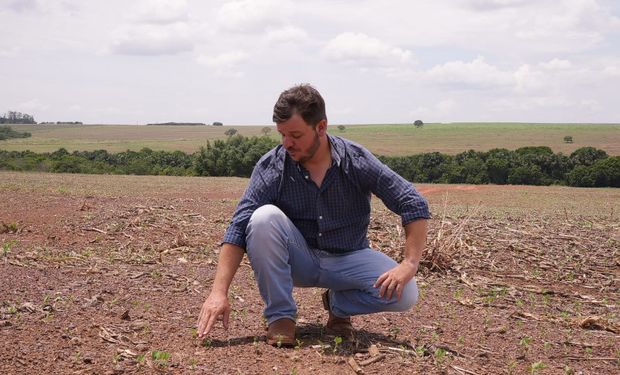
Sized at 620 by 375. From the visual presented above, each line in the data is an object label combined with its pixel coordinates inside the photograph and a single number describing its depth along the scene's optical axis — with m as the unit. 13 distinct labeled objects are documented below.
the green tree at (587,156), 37.35
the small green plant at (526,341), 4.26
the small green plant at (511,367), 3.74
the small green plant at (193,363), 3.46
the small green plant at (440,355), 3.69
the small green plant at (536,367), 3.72
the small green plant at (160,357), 3.51
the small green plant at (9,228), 8.18
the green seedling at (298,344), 3.79
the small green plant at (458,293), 5.62
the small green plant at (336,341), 3.74
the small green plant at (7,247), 6.38
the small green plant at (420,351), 3.76
